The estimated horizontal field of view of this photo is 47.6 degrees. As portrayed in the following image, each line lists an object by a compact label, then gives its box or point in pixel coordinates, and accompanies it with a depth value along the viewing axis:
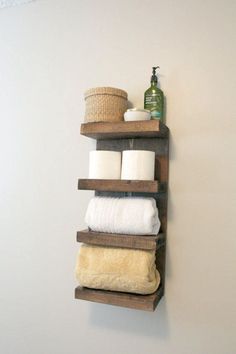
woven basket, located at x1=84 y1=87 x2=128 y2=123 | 0.88
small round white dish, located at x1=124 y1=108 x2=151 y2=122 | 0.85
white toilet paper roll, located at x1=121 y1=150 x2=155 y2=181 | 0.83
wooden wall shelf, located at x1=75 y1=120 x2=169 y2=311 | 0.82
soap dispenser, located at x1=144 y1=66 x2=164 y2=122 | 0.89
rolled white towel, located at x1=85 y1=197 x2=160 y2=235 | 0.82
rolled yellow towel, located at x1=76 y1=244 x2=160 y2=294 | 0.81
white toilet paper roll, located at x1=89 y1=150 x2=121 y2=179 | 0.88
